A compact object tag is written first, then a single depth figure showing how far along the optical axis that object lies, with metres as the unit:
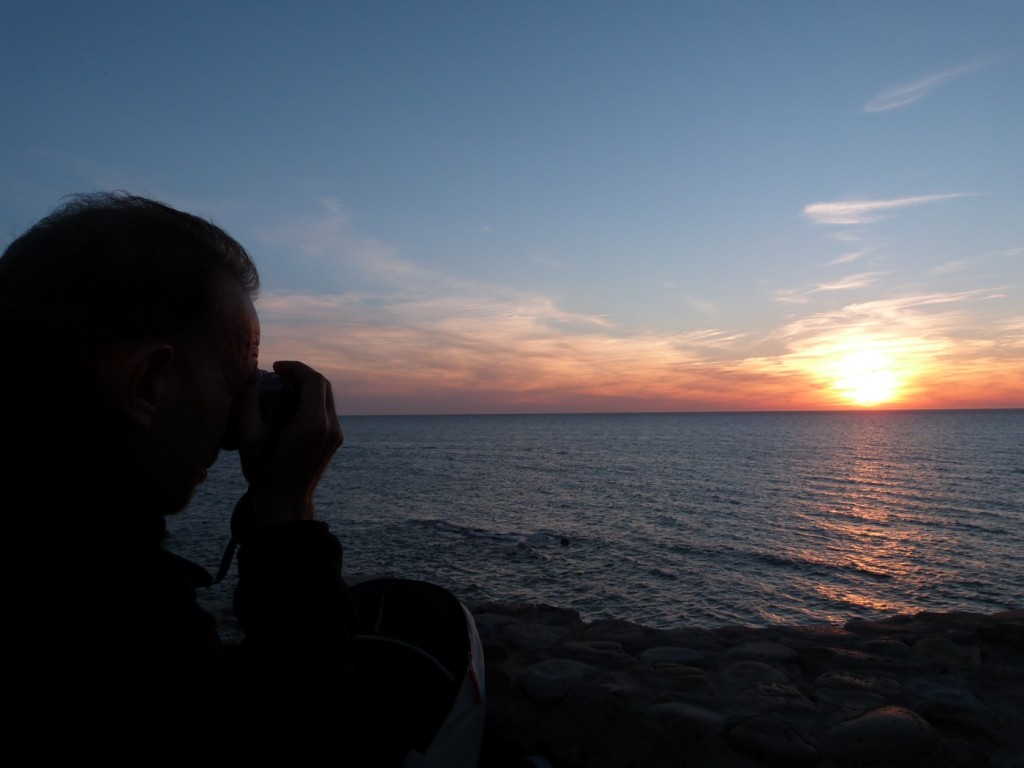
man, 0.89
